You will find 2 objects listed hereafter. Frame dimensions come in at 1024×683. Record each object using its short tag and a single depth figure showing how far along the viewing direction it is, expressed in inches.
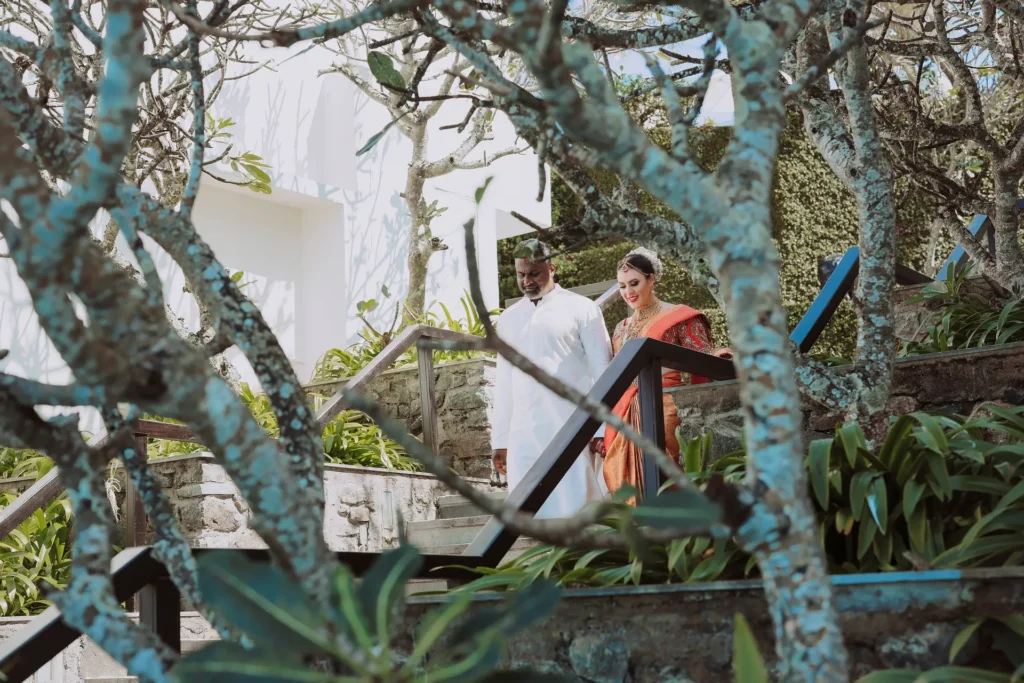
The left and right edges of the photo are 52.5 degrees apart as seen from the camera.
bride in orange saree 132.6
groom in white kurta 166.2
